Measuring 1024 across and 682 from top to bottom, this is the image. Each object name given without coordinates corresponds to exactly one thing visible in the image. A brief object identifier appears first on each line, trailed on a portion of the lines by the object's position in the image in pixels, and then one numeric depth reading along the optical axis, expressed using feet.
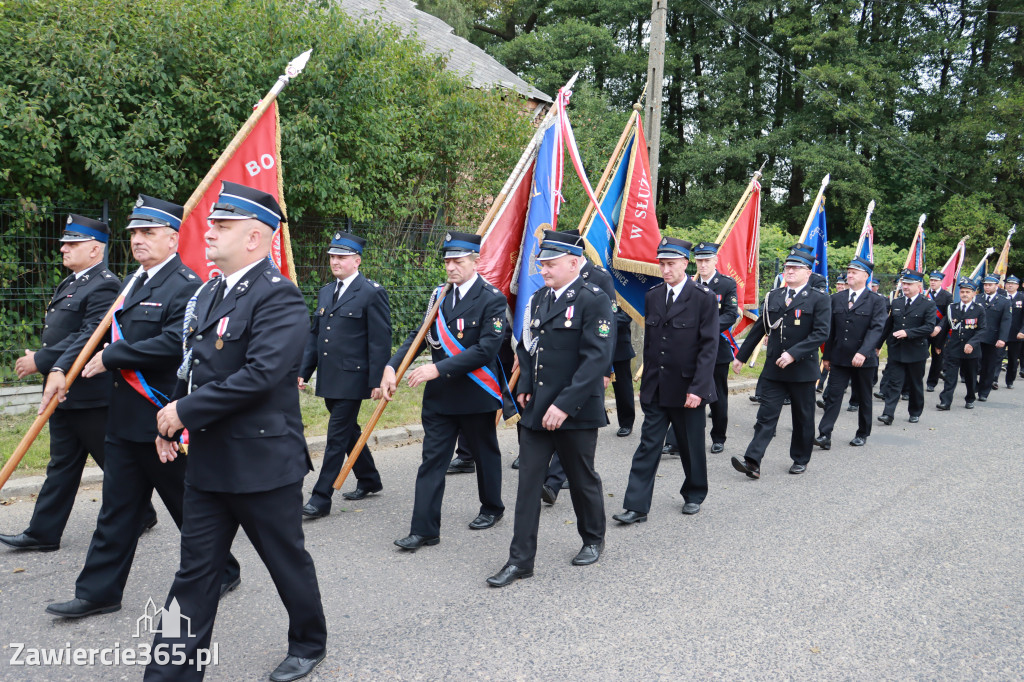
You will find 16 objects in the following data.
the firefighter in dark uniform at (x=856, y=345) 30.04
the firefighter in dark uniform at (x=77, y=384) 15.61
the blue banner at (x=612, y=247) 27.94
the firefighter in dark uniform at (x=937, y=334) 44.34
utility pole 38.63
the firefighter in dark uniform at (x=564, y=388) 15.58
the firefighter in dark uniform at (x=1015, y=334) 50.65
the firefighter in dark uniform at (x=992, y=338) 44.14
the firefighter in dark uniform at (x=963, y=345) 41.29
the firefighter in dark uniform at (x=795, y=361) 24.70
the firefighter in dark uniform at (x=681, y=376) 19.94
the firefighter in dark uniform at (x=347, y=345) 19.69
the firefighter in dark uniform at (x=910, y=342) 36.17
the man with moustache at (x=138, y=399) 13.19
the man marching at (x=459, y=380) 17.30
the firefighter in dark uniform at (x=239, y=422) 10.42
